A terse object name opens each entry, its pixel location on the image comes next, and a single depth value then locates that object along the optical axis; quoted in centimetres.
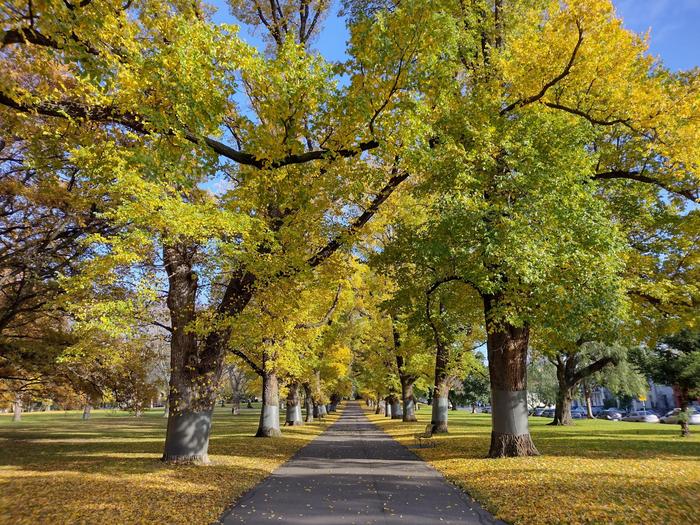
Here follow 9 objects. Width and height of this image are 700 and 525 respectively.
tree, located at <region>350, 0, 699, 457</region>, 991
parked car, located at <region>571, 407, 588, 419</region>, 5709
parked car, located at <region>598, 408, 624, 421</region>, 5466
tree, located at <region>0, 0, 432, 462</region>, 656
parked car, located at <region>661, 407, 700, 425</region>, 4192
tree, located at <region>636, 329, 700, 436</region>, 2409
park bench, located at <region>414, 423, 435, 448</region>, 1817
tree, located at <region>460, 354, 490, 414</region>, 6544
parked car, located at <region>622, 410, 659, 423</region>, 4641
